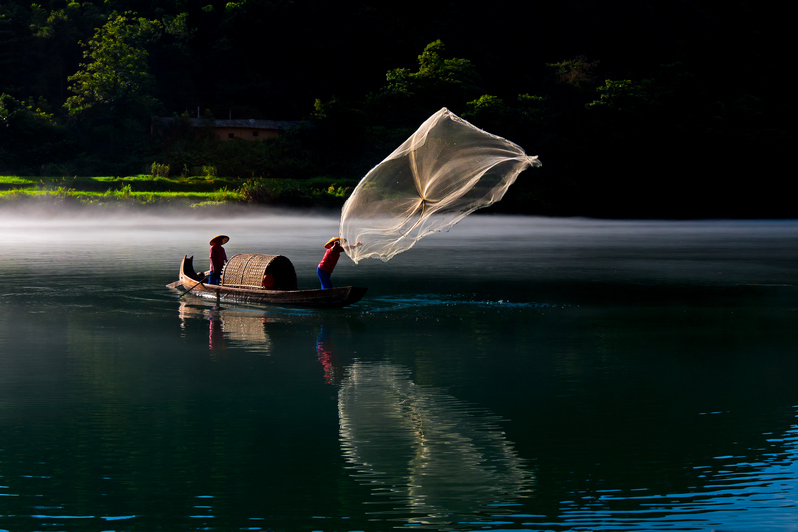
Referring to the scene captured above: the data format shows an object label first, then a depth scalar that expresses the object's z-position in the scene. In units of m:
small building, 64.62
